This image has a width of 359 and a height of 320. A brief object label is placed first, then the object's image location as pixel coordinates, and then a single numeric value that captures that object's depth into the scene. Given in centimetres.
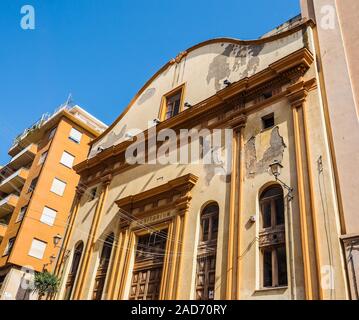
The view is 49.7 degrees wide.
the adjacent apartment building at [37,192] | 2588
